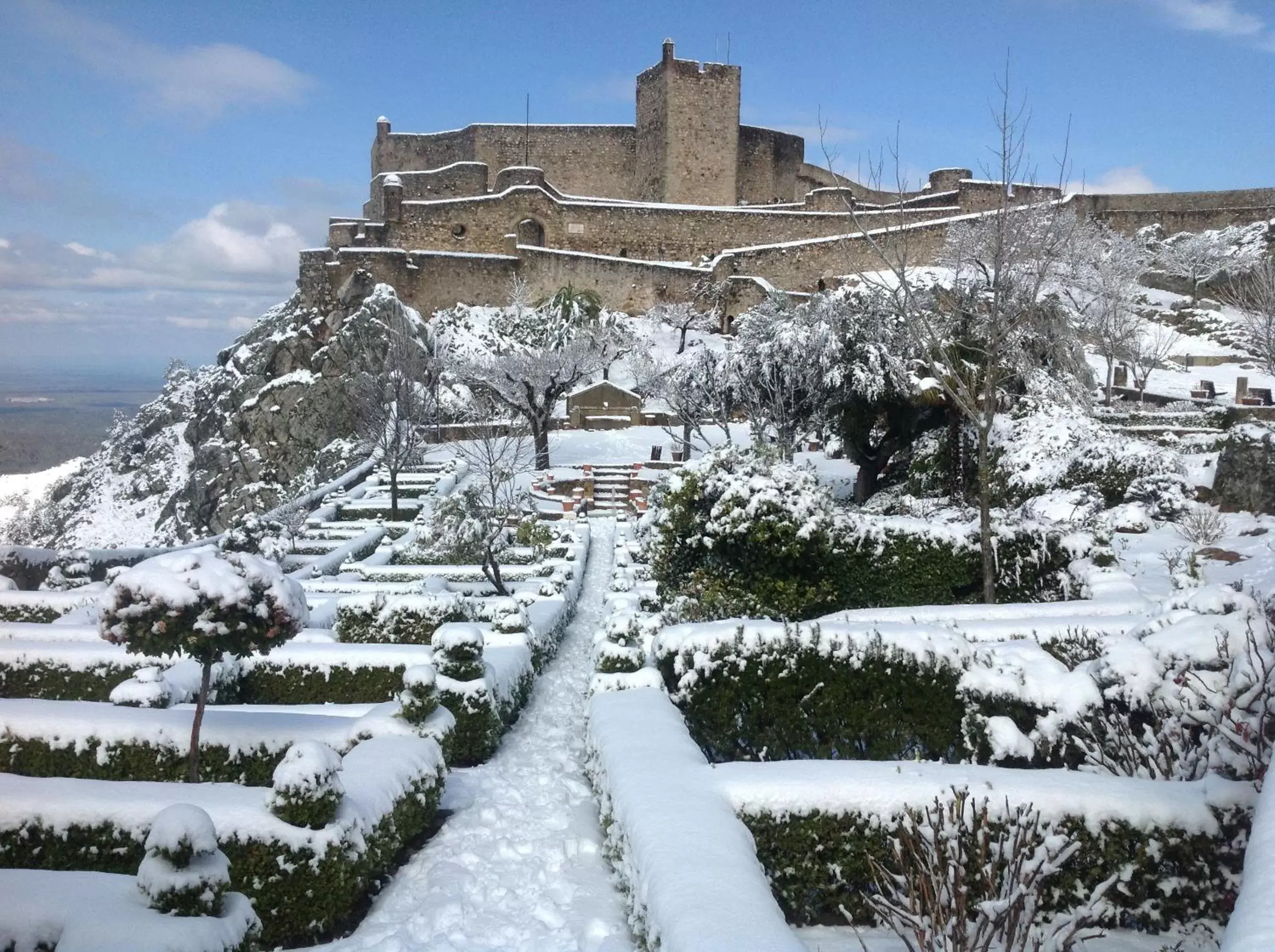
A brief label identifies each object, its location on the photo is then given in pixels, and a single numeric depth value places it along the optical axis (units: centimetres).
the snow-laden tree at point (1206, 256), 3278
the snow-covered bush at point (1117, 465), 1309
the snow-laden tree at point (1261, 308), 1756
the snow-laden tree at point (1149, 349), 2355
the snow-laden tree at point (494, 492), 1282
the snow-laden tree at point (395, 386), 1975
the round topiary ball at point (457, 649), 702
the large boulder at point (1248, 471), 1260
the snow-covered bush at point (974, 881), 319
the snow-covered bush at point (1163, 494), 1248
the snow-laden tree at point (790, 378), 1731
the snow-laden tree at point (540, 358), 2350
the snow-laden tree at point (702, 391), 2170
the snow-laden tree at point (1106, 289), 2400
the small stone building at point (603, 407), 2809
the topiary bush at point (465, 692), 697
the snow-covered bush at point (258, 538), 1367
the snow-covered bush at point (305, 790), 441
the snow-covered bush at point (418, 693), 628
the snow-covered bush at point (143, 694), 653
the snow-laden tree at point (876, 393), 1597
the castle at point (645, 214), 3341
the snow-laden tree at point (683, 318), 3259
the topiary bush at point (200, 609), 509
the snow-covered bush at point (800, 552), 966
